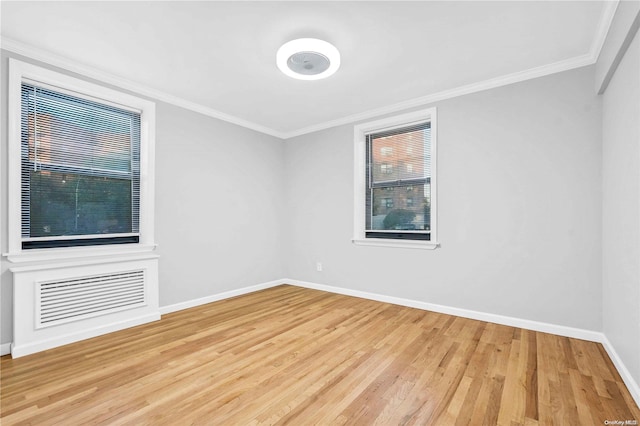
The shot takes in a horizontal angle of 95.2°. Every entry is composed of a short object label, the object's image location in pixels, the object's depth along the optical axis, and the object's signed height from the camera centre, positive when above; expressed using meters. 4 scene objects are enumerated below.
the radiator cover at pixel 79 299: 2.59 -0.88
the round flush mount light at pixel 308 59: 2.54 +1.42
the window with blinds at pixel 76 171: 2.77 +0.43
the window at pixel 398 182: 3.89 +0.44
